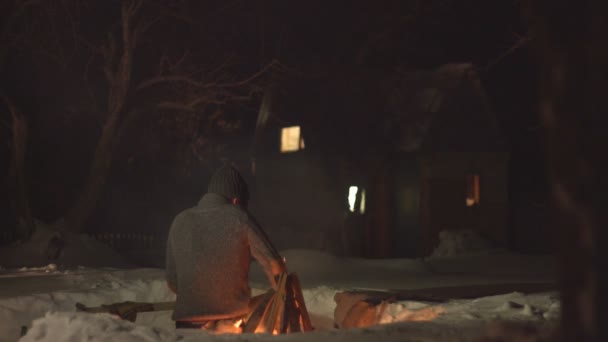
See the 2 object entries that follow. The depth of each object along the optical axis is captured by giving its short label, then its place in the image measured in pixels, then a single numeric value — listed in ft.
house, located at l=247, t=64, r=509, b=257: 104.83
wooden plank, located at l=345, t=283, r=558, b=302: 40.22
